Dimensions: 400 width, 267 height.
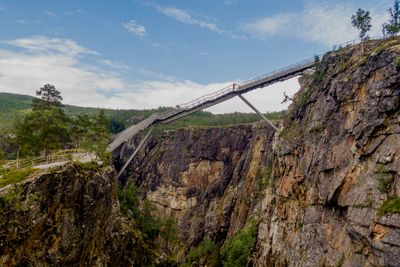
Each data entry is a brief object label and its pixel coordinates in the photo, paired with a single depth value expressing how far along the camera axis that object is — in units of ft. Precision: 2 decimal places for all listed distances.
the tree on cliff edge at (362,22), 205.36
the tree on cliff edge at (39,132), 161.99
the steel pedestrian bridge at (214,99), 189.37
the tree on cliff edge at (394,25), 177.45
